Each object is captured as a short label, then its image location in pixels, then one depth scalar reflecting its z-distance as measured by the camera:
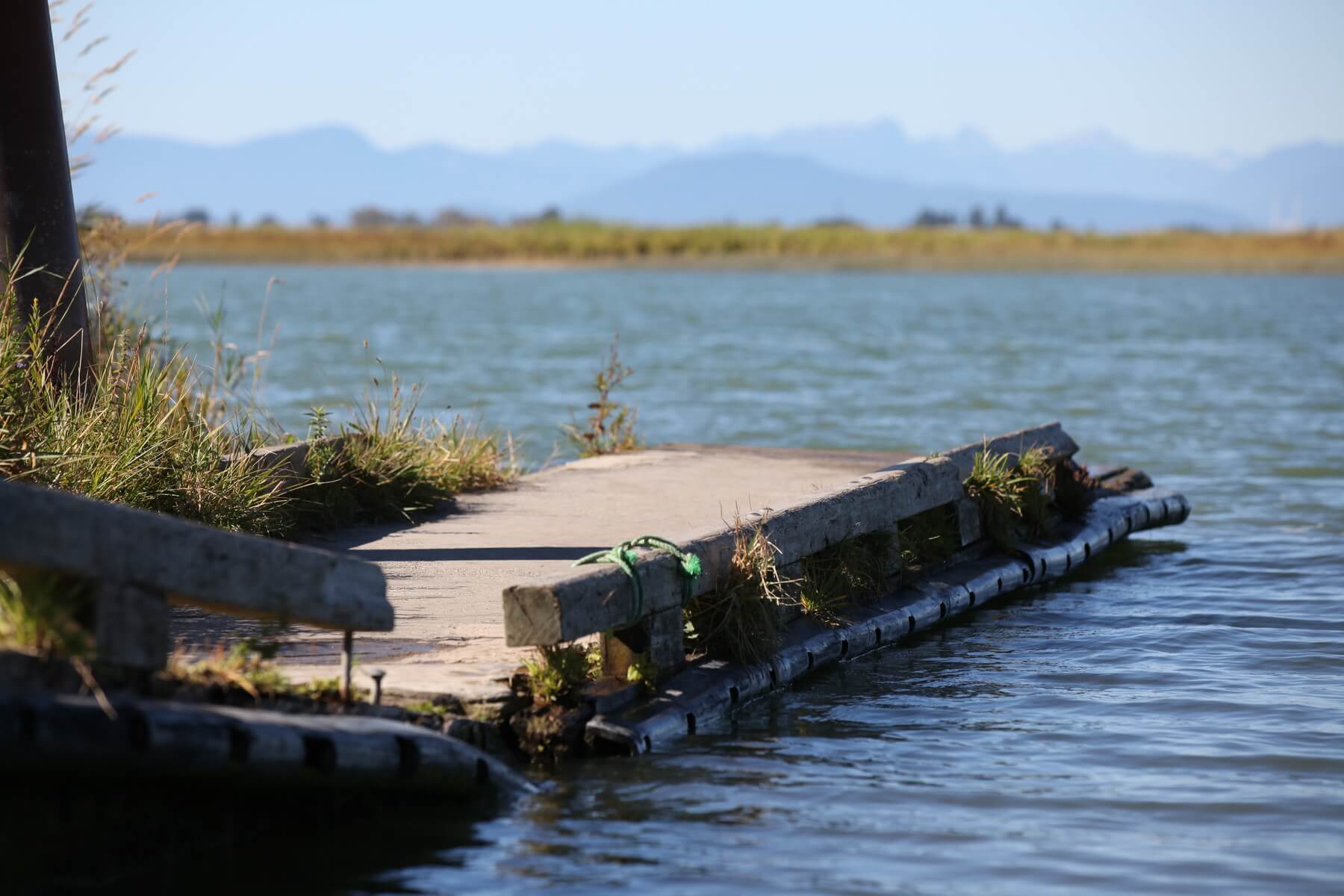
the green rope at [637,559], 12.30
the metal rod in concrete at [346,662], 10.73
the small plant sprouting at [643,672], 12.83
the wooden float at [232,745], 8.77
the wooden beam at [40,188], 14.84
